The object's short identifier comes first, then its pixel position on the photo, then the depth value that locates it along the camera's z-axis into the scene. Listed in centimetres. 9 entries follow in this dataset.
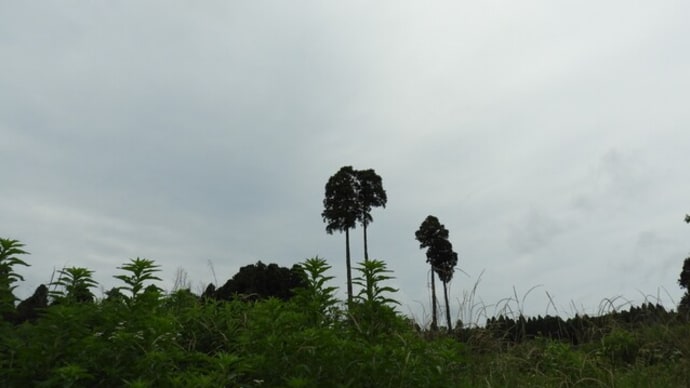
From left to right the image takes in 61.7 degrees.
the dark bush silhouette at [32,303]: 772
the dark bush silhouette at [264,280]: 2958
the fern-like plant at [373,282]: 507
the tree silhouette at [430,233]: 5203
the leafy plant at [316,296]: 527
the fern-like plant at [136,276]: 490
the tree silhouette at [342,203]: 4717
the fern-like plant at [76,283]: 507
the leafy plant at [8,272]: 443
